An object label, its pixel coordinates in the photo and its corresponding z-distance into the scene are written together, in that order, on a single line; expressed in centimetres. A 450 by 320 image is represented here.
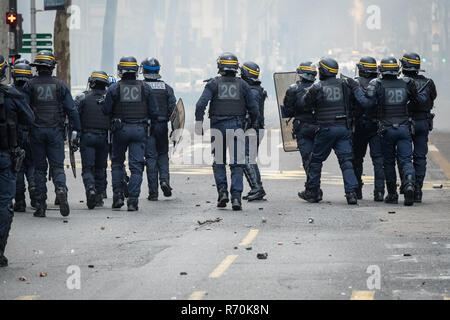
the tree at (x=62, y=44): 3509
